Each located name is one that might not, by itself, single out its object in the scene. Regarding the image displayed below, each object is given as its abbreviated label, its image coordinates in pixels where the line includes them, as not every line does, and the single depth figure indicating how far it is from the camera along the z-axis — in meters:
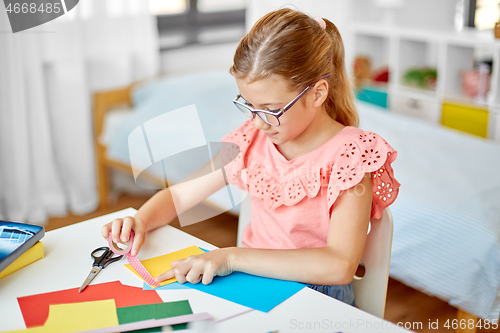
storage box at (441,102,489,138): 2.40
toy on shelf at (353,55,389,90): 2.95
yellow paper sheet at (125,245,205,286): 0.86
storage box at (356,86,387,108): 2.88
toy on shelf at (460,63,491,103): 2.44
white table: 0.72
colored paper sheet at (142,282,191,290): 0.82
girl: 0.88
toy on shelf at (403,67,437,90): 2.70
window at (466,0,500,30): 2.53
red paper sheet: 0.76
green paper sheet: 0.73
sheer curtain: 2.33
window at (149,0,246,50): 2.91
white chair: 0.97
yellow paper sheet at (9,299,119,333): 0.71
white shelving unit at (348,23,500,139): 2.35
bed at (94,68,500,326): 1.43
